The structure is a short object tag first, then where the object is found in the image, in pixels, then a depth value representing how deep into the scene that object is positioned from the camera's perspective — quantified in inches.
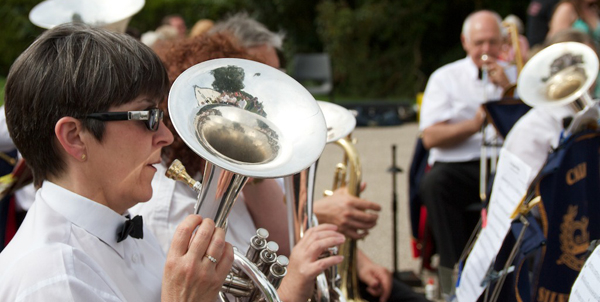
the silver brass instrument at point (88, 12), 116.6
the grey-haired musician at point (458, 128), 137.1
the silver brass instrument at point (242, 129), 47.3
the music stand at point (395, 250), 143.7
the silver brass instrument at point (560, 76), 89.3
